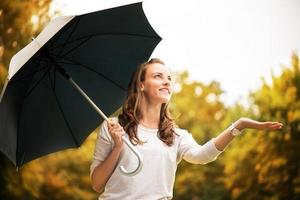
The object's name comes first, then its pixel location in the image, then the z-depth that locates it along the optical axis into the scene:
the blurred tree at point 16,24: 9.45
